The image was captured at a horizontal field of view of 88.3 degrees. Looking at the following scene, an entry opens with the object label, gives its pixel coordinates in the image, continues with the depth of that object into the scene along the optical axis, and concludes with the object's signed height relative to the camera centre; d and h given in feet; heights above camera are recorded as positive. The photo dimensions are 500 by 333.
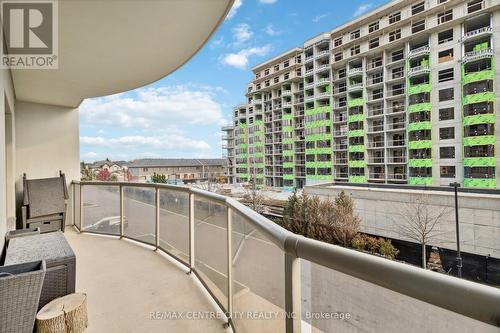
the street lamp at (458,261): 25.30 -10.14
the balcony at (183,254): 1.83 -1.18
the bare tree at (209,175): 101.52 -3.20
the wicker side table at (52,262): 5.67 -2.08
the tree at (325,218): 36.22 -8.03
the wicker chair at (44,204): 12.62 -1.74
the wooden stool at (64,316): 5.30 -3.09
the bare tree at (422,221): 33.53 -7.51
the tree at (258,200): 52.31 -7.32
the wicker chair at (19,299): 4.07 -2.13
